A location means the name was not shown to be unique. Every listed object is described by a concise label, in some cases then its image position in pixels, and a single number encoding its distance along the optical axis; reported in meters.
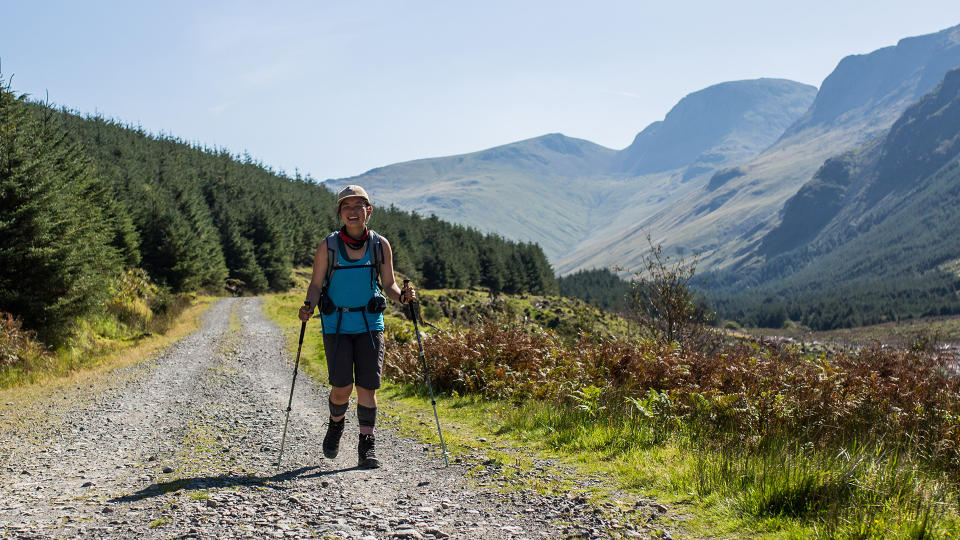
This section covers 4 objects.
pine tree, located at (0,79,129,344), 15.91
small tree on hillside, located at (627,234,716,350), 13.93
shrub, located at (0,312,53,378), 12.98
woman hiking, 6.41
